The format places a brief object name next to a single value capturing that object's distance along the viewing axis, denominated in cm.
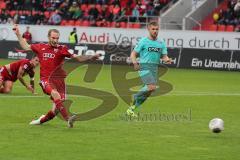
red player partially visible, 2206
